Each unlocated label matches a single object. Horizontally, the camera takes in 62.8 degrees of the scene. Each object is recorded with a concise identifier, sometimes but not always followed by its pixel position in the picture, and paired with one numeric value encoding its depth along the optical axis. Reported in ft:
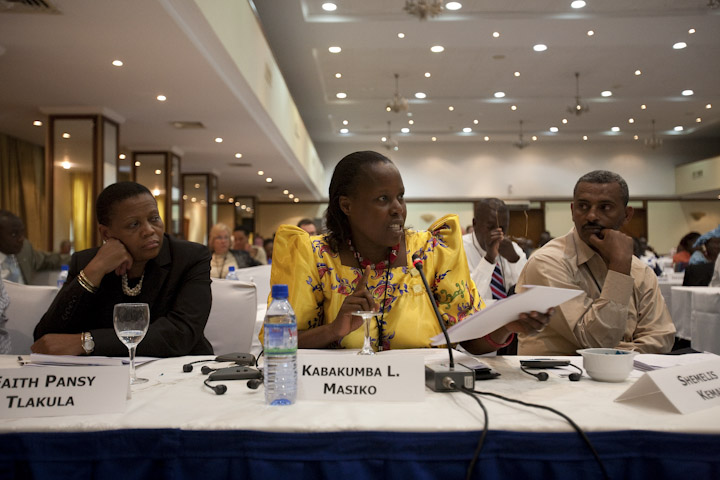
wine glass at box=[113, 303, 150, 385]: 4.51
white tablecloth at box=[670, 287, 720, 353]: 12.01
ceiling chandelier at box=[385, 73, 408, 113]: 36.73
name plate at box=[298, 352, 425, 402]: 3.48
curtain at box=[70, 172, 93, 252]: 23.12
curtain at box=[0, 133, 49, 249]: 30.50
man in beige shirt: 6.11
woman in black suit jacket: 5.94
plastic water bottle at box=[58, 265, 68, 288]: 13.56
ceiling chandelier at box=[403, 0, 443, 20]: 22.68
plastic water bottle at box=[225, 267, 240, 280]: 14.65
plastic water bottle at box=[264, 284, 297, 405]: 3.48
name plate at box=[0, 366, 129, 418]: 3.29
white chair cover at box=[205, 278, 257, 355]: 7.29
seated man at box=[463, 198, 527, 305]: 12.30
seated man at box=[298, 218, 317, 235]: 22.53
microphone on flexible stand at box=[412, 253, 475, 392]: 3.70
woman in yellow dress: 5.53
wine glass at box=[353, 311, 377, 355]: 4.63
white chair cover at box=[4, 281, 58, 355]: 7.00
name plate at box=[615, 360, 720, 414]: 3.27
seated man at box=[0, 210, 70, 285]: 16.35
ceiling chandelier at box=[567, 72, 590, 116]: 38.79
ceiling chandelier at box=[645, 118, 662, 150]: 48.16
